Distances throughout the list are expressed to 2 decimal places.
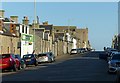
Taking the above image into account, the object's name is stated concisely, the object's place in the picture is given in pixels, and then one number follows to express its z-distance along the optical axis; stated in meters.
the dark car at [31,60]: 51.53
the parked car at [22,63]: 42.57
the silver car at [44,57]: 58.47
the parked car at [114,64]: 30.25
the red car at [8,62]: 38.91
